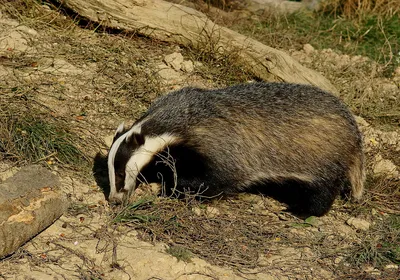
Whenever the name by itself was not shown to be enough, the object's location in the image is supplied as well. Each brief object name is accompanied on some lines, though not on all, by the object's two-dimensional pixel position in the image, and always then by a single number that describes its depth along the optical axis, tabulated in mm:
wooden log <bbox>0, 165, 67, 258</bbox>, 9070
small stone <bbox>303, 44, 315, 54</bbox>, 17984
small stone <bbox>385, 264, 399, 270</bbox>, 10602
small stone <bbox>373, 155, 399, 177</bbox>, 13445
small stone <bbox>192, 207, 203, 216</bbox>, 11463
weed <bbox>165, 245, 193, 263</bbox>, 9914
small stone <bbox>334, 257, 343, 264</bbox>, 10711
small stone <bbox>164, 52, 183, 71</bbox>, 15547
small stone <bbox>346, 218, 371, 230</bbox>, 11805
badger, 11297
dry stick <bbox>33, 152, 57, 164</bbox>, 11553
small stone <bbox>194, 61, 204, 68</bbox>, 15750
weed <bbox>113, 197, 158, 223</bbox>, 10609
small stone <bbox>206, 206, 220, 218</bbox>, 11562
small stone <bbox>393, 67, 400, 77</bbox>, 17422
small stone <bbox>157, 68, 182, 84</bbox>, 15281
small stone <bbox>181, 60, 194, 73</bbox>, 15594
